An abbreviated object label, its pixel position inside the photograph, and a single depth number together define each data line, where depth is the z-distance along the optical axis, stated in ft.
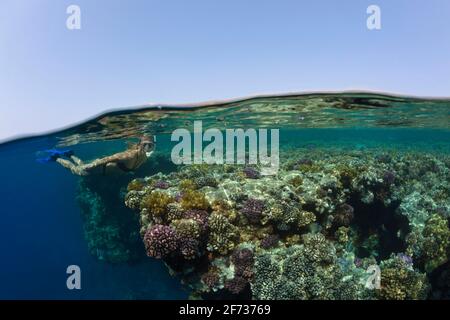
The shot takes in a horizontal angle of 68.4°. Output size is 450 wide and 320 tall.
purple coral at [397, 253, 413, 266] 31.02
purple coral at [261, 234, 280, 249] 28.27
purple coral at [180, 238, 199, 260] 26.27
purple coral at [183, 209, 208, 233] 27.68
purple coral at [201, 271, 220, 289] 26.76
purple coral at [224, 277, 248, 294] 26.40
